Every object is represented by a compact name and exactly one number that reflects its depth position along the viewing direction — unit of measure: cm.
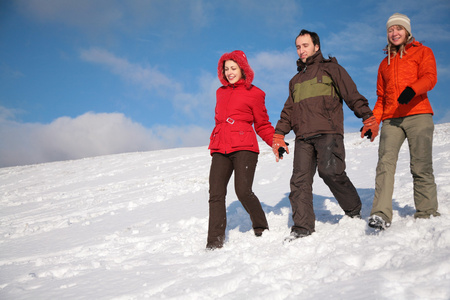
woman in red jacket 384
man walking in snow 354
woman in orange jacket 324
